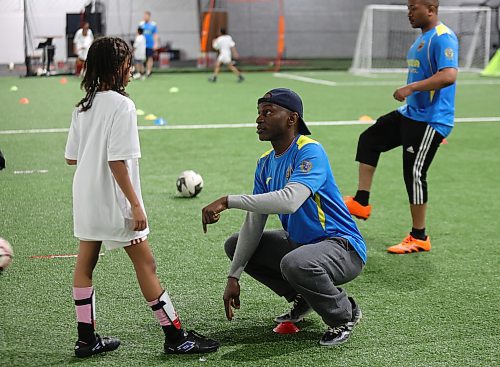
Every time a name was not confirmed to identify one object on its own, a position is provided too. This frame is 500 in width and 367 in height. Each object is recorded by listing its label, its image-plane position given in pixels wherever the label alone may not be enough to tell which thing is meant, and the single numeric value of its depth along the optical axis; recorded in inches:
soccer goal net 1712.0
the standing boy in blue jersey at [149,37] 1590.0
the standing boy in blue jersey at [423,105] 361.3
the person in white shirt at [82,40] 1491.1
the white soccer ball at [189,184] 477.0
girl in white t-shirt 227.2
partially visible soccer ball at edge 252.3
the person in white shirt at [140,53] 1564.0
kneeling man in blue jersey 246.1
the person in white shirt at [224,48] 1456.1
